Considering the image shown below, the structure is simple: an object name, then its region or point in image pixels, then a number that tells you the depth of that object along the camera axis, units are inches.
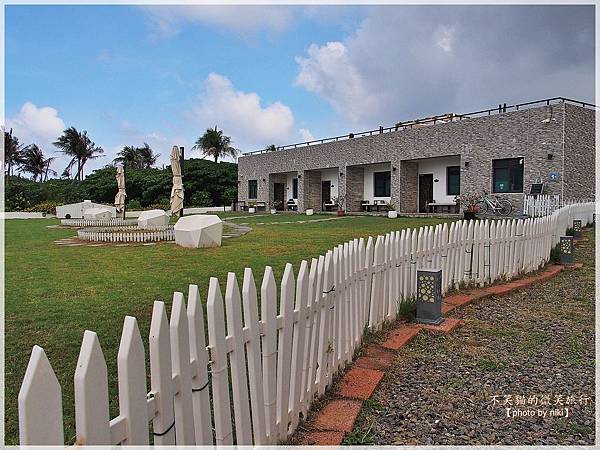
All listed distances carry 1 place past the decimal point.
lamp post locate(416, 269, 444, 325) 165.9
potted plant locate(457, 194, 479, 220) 754.2
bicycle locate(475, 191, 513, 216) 776.3
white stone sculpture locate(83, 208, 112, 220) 853.7
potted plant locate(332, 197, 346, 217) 1035.1
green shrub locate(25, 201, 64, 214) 1265.9
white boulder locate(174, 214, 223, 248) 406.0
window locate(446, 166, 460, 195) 932.0
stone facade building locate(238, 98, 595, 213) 724.0
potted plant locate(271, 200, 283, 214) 1339.7
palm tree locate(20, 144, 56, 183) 2165.4
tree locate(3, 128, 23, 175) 1988.6
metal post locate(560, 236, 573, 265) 291.1
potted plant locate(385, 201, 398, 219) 874.9
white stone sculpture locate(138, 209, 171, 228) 670.5
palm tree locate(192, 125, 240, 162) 1915.6
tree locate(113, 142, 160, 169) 2198.6
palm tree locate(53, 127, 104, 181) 2146.9
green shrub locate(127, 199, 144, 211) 1362.7
